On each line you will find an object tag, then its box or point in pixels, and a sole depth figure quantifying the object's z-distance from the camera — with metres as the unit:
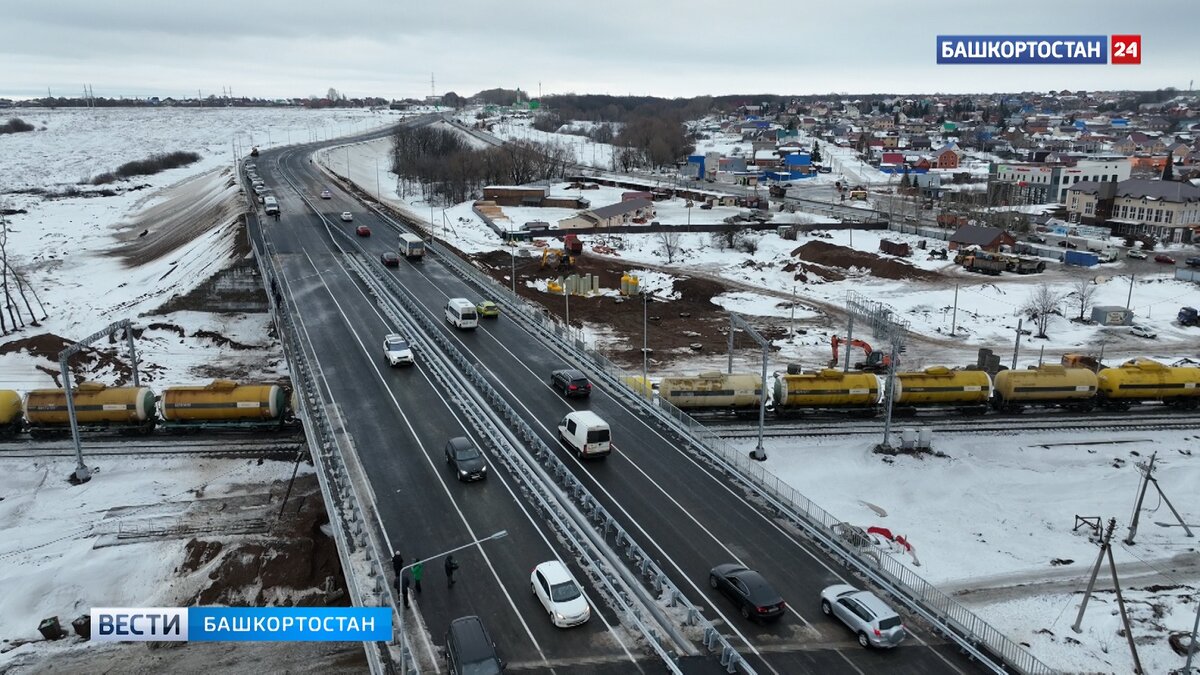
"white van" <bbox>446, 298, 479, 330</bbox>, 53.12
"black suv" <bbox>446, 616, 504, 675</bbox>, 20.16
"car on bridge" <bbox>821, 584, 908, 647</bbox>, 22.64
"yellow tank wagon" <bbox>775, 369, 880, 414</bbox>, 45.00
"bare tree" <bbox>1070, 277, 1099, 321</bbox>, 69.75
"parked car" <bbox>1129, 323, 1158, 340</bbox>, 64.56
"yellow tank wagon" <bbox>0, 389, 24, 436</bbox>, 42.09
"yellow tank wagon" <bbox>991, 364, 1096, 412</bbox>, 46.50
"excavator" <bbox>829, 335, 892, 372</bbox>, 56.03
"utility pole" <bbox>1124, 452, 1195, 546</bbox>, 33.81
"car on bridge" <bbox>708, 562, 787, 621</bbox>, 23.83
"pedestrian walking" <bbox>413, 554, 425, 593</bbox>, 24.28
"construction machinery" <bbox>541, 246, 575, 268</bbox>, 84.50
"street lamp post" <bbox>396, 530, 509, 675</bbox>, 20.81
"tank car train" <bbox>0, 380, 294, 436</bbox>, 42.22
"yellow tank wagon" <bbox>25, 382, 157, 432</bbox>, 42.16
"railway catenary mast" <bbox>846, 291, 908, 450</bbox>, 63.19
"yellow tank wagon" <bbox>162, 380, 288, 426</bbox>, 42.41
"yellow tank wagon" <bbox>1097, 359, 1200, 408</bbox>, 47.00
